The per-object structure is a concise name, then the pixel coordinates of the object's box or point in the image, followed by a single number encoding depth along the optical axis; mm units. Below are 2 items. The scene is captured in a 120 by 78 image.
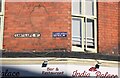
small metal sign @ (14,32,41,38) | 9523
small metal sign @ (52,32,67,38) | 9512
